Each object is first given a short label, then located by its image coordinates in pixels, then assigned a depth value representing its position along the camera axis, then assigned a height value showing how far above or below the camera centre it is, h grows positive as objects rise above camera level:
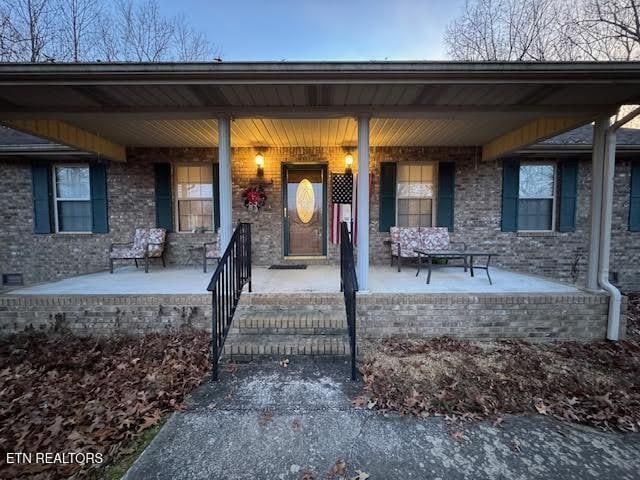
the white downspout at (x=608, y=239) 3.44 -0.20
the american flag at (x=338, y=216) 5.77 +0.13
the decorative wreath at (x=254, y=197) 5.77 +0.50
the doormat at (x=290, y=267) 5.50 -0.84
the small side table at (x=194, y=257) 5.99 -0.70
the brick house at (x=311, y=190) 5.62 +0.57
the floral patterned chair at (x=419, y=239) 5.45 -0.32
